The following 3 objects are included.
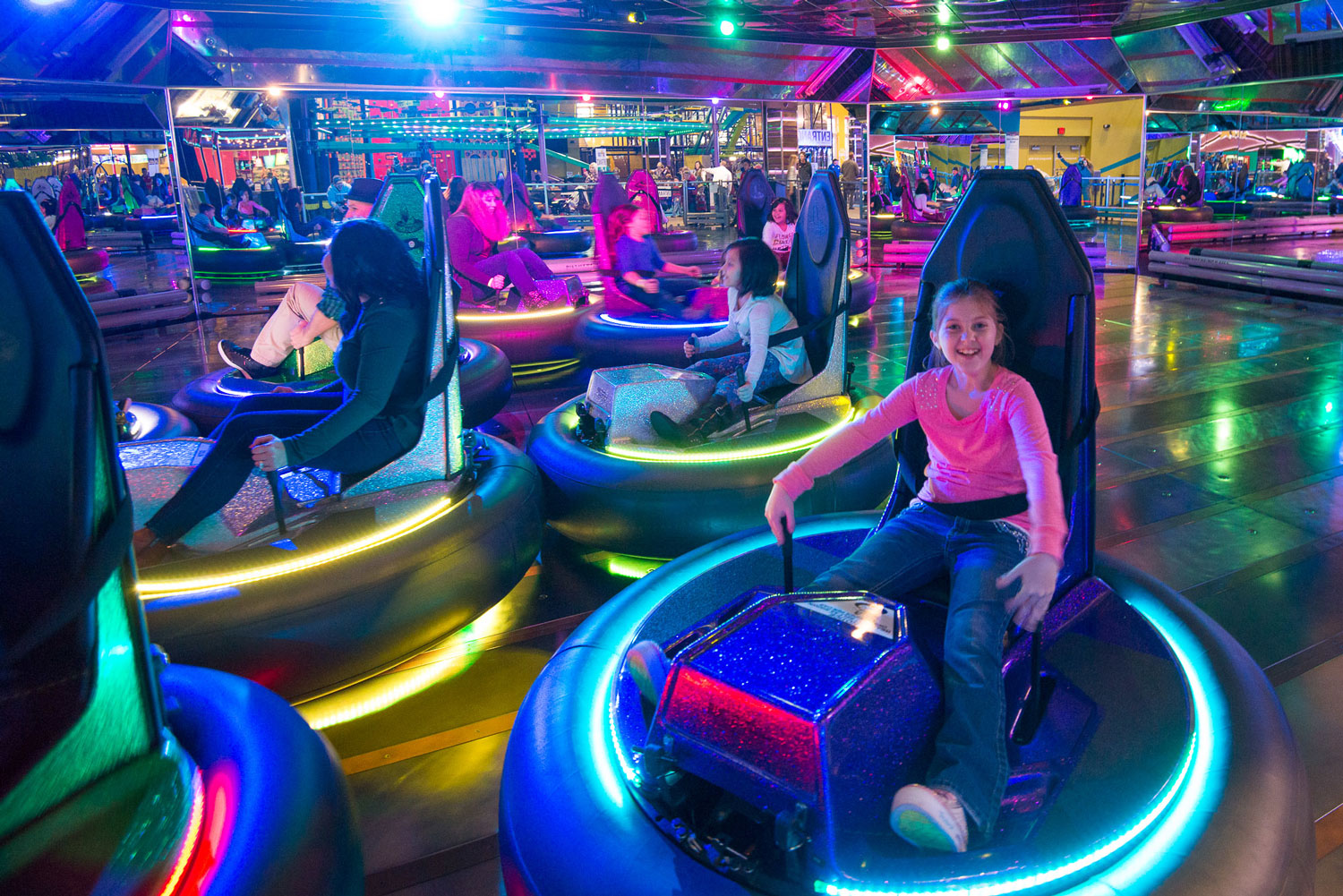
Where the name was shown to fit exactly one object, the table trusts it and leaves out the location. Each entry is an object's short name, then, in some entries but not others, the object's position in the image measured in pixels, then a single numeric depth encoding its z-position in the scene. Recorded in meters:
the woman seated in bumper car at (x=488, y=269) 5.21
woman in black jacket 1.98
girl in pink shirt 1.15
